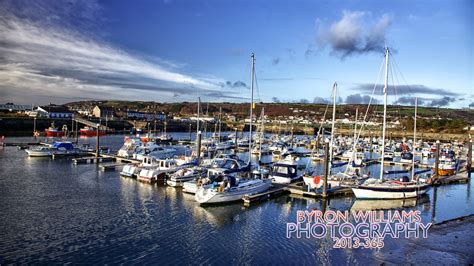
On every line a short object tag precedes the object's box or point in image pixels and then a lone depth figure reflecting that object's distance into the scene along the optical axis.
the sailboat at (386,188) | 27.25
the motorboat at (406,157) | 51.03
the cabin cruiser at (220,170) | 27.88
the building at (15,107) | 164.12
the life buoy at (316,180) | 28.53
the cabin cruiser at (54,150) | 46.03
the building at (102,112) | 143.00
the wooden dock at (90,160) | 42.47
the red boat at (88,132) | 89.44
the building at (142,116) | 156.38
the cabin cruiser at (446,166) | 41.06
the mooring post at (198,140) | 39.23
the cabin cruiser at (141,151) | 45.06
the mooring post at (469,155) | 42.53
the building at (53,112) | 124.19
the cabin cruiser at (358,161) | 40.48
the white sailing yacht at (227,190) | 24.70
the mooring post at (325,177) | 27.32
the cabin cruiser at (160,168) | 32.16
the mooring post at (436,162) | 37.88
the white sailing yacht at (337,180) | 28.88
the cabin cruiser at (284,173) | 31.25
